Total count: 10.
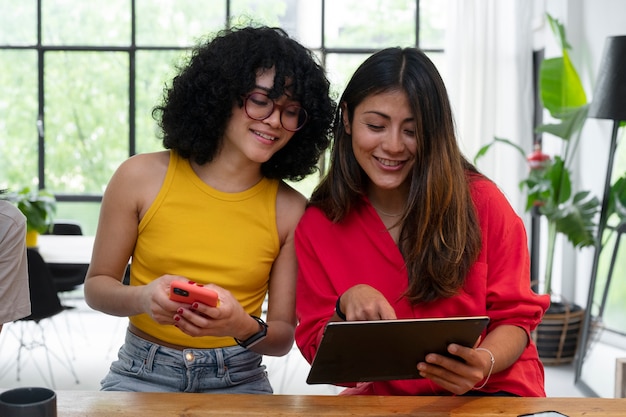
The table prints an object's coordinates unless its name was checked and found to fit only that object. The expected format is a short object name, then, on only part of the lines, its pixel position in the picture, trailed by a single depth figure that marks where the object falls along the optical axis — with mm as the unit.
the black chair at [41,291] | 3885
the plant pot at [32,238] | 4585
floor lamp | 3943
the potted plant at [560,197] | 4828
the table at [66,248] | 4273
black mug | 1117
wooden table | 1514
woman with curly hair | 1973
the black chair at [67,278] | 5102
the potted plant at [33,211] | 4590
